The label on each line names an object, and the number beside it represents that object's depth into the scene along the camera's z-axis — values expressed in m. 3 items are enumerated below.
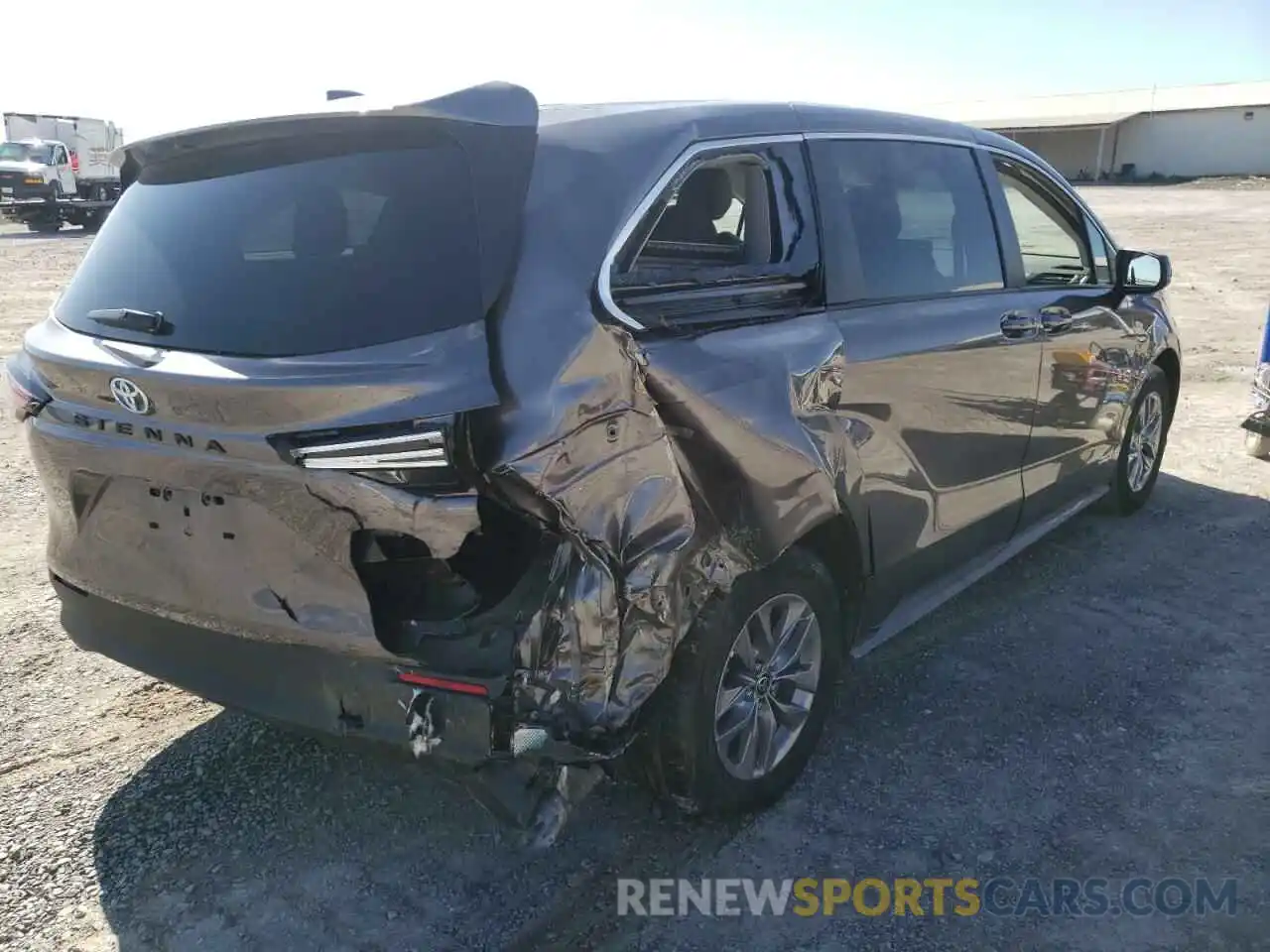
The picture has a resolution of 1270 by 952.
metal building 51.72
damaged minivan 2.21
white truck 26.67
